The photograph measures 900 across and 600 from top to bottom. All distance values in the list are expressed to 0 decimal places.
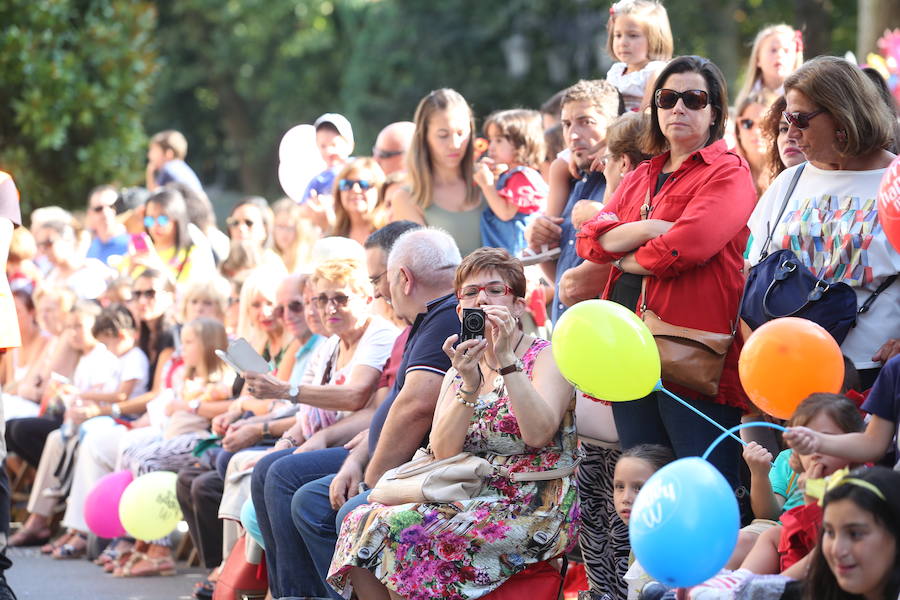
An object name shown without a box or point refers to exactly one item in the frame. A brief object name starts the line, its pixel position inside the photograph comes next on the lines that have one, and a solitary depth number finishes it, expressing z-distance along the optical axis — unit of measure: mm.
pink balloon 14570
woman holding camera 8898
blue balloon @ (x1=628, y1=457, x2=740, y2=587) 6848
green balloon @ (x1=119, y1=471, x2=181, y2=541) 13695
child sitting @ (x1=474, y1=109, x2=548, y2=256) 13617
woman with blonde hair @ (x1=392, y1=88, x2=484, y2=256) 14125
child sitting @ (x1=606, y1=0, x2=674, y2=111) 12484
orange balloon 7828
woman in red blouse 8711
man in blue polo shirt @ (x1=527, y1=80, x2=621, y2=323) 11508
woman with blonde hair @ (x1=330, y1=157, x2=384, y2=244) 15531
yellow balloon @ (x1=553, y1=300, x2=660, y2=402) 8164
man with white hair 10117
